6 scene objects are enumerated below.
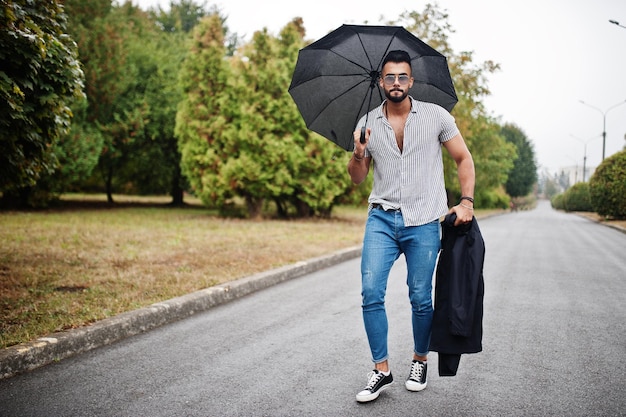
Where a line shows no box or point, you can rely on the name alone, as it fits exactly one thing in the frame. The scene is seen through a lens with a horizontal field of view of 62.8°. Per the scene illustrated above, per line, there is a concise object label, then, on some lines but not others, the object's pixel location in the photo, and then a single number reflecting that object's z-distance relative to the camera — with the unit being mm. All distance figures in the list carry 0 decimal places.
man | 3180
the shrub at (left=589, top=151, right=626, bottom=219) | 24750
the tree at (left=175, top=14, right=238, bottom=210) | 18281
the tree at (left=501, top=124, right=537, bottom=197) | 64625
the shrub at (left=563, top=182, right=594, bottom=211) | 46062
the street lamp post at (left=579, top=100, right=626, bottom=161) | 34800
